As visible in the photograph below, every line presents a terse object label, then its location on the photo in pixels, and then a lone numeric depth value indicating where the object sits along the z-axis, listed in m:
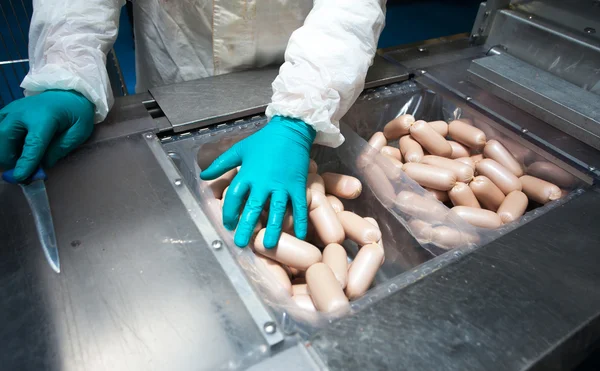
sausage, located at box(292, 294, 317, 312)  0.76
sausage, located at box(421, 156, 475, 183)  1.10
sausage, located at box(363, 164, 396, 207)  1.04
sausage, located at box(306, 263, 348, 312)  0.70
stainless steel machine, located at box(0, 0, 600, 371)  0.58
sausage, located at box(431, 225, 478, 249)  0.85
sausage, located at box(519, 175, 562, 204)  1.01
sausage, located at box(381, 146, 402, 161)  1.23
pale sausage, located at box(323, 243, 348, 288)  0.83
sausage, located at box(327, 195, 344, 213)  1.05
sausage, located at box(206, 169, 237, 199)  0.98
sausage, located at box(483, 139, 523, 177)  1.14
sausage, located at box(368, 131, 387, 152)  1.24
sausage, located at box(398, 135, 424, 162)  1.19
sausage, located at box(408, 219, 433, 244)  0.92
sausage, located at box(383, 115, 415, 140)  1.24
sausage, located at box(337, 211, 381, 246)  0.93
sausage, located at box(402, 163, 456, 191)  1.06
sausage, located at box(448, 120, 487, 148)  1.19
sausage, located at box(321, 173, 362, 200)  1.05
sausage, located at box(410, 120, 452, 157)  1.19
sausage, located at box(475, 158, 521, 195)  1.09
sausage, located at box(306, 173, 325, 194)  1.02
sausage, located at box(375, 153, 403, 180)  1.04
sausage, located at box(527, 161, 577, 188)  1.02
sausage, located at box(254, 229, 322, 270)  0.83
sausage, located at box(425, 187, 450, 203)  1.12
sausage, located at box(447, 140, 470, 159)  1.25
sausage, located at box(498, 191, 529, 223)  1.00
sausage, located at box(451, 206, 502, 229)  0.97
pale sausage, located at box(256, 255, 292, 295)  0.82
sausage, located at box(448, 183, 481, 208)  1.07
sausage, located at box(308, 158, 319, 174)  1.13
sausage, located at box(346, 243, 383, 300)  0.83
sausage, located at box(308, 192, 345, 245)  0.93
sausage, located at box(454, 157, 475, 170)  1.17
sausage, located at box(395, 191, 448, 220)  0.93
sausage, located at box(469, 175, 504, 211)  1.08
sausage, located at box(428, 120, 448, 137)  1.25
